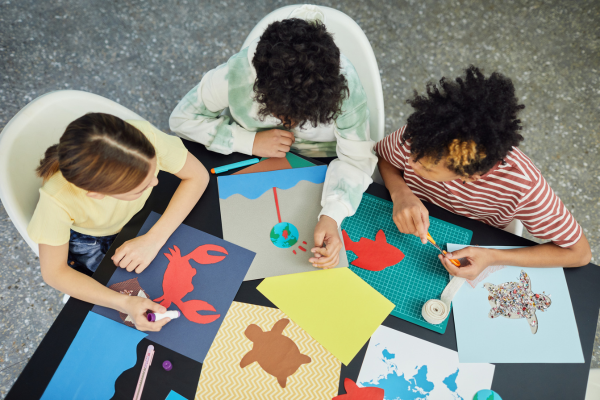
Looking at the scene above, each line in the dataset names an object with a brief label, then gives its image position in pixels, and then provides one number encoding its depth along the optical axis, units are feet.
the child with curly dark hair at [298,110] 2.55
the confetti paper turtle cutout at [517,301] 2.81
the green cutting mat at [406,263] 2.82
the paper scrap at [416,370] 2.59
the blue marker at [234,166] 3.21
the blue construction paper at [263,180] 3.11
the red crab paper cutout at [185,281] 2.69
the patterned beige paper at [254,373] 2.54
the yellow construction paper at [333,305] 2.66
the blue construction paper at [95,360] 2.48
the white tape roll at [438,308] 2.70
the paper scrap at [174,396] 2.52
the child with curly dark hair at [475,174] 2.58
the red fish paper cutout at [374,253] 2.94
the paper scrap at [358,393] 2.55
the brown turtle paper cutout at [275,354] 2.59
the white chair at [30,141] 2.85
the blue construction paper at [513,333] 2.70
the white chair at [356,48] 3.57
